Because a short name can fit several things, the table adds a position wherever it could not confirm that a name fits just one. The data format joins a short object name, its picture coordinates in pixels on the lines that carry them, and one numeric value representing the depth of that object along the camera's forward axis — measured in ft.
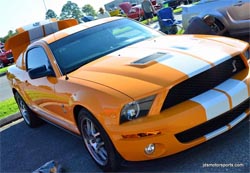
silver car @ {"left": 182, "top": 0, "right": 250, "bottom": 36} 23.04
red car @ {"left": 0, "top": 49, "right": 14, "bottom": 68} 76.79
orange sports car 10.18
